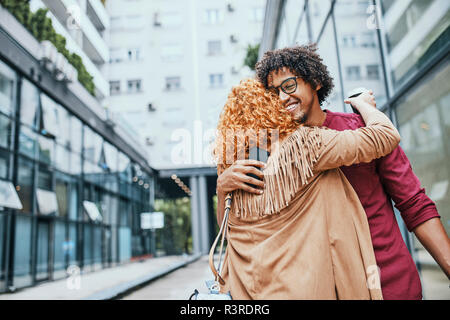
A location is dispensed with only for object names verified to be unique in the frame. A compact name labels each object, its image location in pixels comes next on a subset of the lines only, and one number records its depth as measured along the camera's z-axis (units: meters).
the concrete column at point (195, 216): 20.08
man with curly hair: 1.21
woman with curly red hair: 1.07
